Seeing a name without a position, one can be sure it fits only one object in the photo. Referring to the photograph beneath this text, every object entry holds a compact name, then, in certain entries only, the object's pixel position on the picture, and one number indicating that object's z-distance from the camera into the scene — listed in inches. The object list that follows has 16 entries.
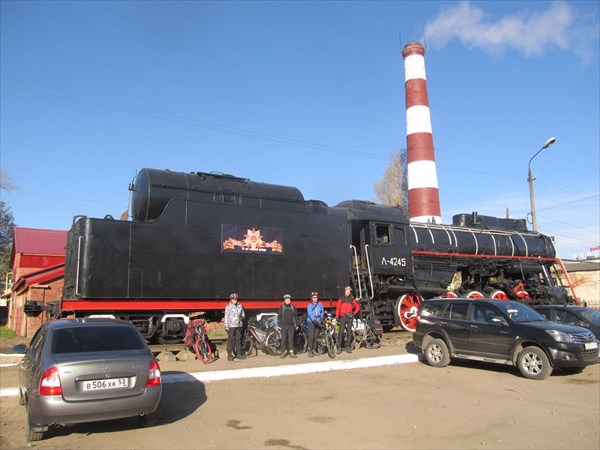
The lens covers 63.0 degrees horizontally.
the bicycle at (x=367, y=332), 524.8
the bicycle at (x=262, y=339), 463.5
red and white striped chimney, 1171.3
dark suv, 377.1
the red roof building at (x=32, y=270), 732.0
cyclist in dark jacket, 457.7
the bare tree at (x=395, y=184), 1605.6
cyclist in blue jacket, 470.9
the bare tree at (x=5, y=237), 1603.1
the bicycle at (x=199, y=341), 418.0
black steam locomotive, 419.5
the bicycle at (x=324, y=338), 477.1
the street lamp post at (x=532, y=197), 858.1
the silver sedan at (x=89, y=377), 204.5
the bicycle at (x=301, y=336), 492.7
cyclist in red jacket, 491.8
